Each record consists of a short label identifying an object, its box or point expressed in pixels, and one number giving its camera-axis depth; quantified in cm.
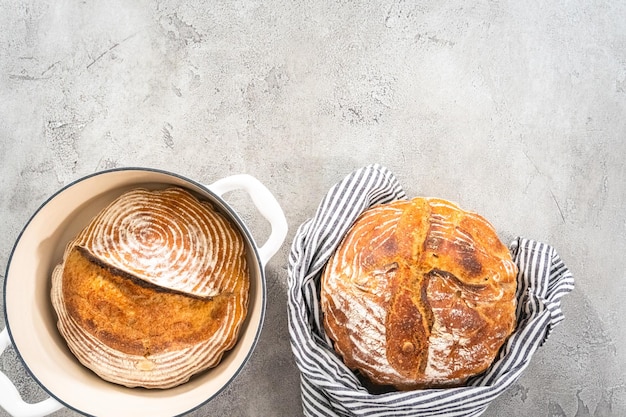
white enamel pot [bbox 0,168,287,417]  89
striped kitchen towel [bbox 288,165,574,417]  98
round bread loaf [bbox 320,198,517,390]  92
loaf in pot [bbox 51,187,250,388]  93
